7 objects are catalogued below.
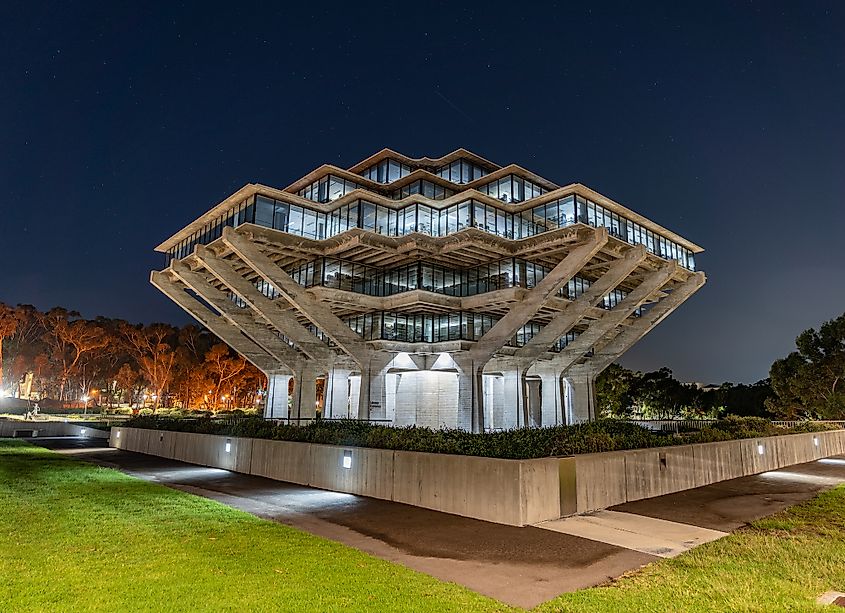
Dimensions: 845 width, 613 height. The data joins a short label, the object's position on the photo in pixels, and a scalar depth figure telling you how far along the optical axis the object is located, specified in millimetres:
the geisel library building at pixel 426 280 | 37250
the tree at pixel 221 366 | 67750
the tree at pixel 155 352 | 64562
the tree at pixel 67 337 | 64438
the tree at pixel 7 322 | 58969
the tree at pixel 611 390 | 59312
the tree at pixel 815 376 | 45469
